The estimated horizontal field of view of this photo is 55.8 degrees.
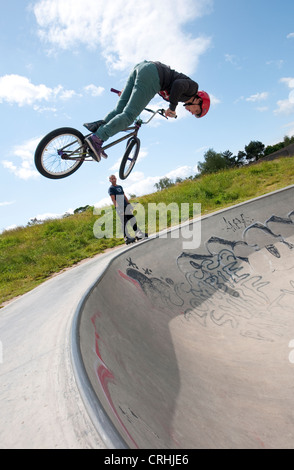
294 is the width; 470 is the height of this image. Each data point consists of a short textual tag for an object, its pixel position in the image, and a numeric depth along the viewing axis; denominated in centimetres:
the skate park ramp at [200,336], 226
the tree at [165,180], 4289
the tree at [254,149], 6384
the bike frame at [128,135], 454
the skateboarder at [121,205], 734
